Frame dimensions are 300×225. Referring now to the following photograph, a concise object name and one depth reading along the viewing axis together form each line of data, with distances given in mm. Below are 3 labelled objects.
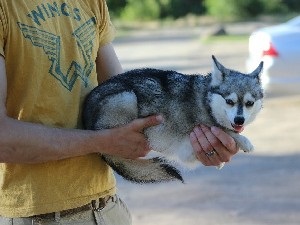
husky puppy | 2817
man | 2365
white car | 10659
